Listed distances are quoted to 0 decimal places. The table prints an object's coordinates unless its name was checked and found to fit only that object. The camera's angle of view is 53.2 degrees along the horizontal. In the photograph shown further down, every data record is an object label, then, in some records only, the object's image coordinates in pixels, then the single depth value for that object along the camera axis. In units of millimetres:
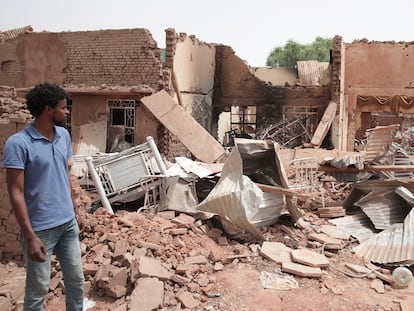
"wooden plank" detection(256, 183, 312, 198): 5693
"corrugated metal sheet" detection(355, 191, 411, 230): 6070
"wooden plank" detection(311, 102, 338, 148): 13414
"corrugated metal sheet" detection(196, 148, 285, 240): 5488
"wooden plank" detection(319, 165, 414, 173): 6711
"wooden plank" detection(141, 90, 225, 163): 9242
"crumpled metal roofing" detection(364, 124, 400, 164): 6781
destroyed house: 11914
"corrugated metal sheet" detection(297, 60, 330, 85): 17609
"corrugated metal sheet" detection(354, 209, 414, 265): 5137
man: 2693
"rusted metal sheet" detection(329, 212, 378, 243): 5996
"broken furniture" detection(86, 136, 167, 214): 6957
